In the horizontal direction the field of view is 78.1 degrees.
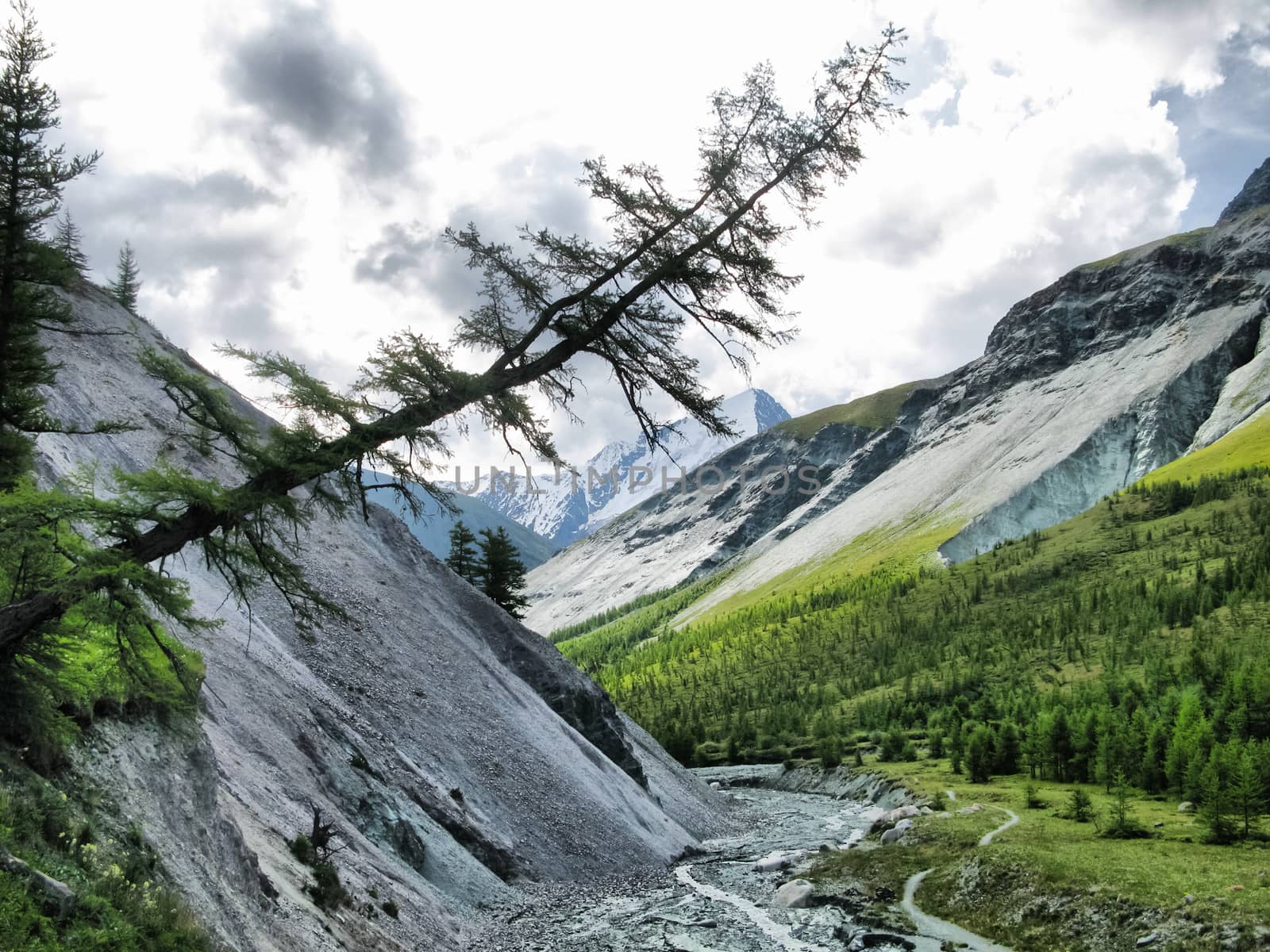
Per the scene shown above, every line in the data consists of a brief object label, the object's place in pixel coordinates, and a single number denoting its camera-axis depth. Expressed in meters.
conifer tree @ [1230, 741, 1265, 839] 45.66
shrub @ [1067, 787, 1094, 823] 57.81
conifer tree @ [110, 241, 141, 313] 62.28
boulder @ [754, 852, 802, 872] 46.88
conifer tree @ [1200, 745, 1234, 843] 45.72
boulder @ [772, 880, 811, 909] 39.34
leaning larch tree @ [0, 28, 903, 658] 14.14
